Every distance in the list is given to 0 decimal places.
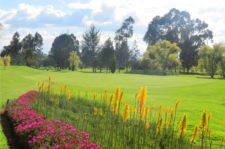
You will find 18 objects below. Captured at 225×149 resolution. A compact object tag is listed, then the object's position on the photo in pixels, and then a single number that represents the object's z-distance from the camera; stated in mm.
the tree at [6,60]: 47050
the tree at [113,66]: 65375
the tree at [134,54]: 89038
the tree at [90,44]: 83750
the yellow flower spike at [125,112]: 5360
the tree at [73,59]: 65938
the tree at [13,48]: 76000
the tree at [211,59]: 59844
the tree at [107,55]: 73000
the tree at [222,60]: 57344
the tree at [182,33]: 74625
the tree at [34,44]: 71938
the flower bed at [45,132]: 5949
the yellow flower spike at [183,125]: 4627
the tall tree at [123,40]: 87312
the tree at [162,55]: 66125
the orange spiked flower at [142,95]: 5109
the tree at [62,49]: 72062
